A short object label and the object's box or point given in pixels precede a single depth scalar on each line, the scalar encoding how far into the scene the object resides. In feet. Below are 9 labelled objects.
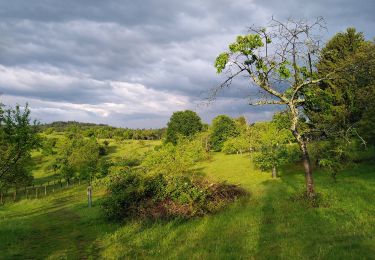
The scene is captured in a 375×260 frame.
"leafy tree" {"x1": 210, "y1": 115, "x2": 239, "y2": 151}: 372.91
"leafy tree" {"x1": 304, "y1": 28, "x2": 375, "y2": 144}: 64.86
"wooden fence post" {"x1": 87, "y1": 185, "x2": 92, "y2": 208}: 112.06
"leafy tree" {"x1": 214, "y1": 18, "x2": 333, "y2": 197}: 66.18
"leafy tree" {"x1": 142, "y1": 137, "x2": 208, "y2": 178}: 83.58
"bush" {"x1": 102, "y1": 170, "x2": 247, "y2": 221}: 68.54
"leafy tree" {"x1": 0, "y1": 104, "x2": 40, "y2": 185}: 79.61
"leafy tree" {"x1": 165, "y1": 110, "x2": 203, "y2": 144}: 422.00
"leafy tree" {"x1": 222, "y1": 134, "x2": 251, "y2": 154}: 271.98
